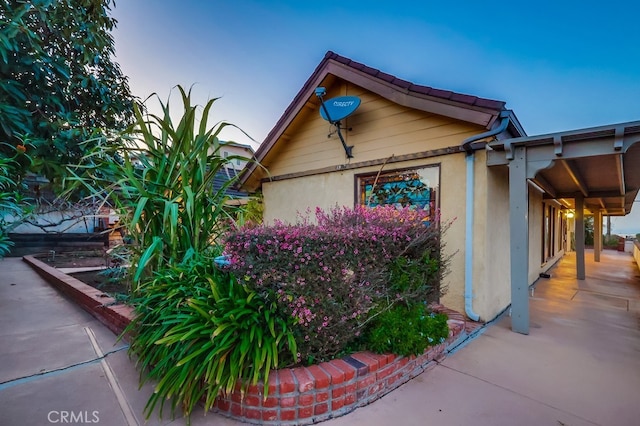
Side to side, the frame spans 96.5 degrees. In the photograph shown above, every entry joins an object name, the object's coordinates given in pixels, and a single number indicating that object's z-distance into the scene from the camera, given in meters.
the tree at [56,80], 3.87
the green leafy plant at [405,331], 2.73
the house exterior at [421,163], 4.33
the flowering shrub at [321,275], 2.31
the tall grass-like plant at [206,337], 2.04
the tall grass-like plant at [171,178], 2.98
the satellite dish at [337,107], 5.56
